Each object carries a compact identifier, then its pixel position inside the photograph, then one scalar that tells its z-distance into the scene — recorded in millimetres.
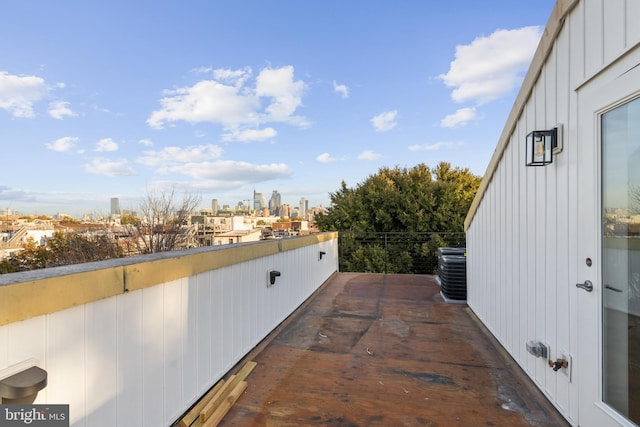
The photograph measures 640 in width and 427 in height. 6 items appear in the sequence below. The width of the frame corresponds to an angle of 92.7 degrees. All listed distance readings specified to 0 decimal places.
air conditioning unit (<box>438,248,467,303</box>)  4516
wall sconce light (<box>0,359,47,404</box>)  900
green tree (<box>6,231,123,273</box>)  8500
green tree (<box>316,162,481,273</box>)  9484
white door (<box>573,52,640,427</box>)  1385
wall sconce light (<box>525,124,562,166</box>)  1921
